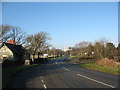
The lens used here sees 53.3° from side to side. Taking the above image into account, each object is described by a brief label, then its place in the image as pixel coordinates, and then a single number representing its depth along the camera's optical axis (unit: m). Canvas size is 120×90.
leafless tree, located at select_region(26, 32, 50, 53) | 43.49
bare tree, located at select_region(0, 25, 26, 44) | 40.19
